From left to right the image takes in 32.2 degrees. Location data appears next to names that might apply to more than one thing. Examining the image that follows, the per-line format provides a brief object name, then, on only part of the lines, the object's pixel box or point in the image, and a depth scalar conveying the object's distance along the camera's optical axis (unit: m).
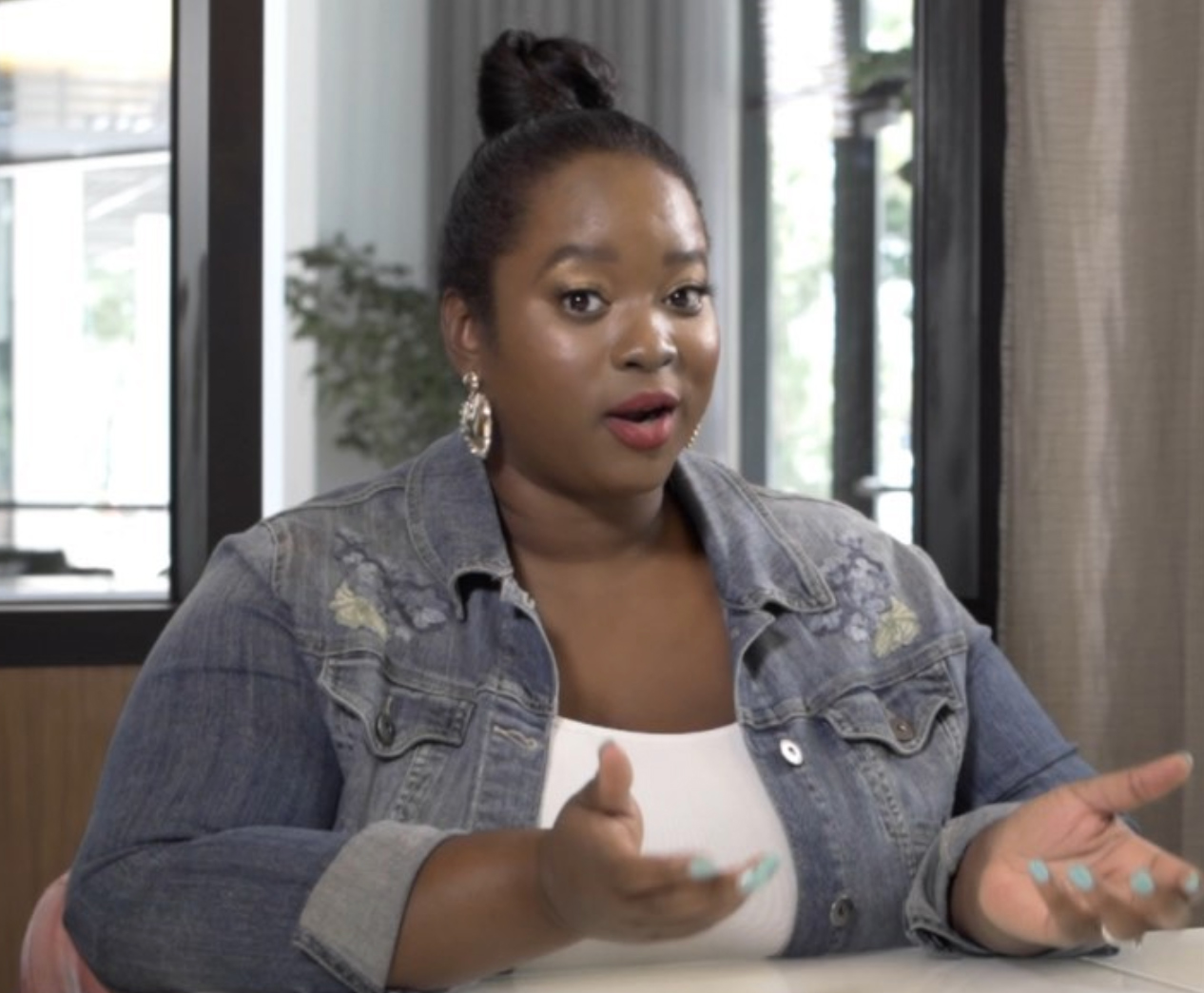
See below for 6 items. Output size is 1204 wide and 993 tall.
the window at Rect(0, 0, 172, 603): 2.83
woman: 1.30
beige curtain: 2.50
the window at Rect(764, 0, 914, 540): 2.96
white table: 1.27
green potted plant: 3.20
